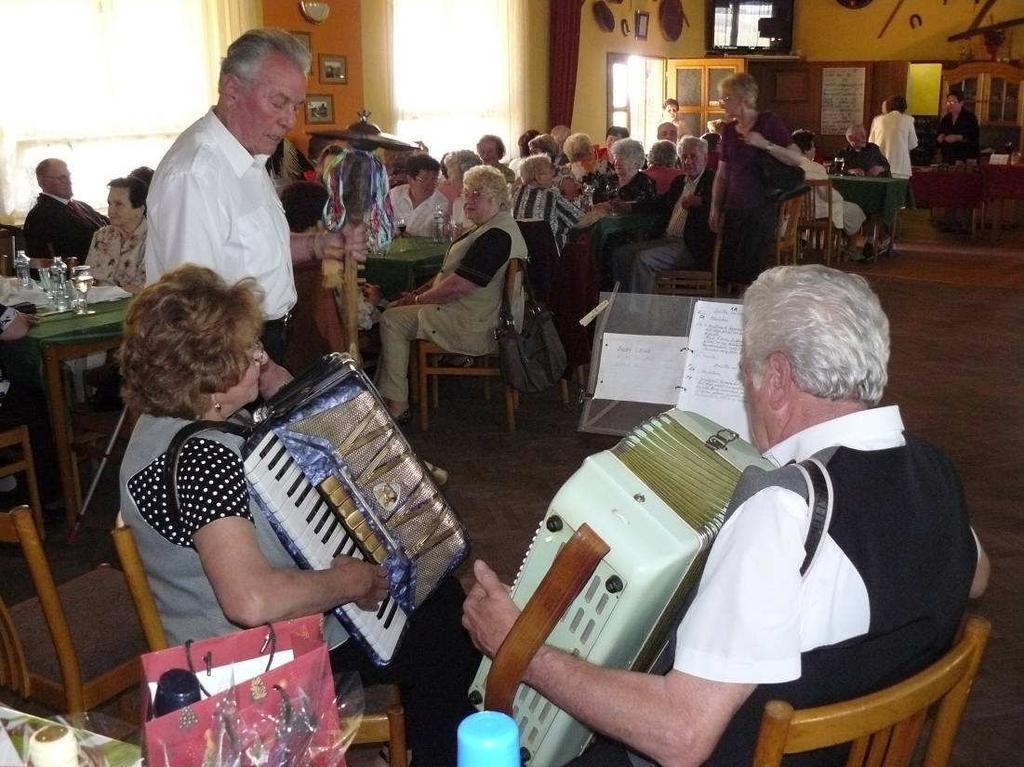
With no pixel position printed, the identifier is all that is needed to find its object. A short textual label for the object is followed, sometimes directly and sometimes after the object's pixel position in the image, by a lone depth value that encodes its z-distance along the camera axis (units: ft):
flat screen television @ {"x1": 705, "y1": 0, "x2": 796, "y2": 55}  46.96
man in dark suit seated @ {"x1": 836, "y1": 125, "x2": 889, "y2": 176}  33.50
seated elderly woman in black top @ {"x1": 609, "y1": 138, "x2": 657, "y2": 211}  23.38
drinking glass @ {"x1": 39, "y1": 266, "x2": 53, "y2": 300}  13.13
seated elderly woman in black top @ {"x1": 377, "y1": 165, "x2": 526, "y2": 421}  14.88
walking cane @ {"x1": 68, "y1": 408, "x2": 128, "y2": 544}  11.50
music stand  8.06
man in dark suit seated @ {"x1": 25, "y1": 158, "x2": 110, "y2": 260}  18.16
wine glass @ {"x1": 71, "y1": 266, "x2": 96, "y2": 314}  12.74
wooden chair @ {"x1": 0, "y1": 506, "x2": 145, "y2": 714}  5.65
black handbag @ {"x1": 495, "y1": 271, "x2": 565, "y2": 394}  14.88
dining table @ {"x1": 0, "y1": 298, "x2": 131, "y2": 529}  11.54
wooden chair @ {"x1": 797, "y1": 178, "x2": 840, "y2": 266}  28.37
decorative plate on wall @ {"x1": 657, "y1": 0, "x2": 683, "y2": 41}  44.29
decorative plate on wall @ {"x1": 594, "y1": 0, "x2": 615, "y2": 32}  39.25
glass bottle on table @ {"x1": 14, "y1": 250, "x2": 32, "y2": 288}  13.74
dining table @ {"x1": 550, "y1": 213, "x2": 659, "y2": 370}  15.97
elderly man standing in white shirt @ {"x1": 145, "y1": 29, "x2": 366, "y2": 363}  8.65
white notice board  46.83
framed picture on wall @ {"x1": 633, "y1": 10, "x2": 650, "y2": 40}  42.34
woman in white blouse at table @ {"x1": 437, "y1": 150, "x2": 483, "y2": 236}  22.12
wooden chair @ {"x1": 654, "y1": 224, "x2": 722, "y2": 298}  20.39
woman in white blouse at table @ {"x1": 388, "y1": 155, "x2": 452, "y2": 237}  20.04
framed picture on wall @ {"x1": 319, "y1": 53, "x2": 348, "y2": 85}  27.20
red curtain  36.63
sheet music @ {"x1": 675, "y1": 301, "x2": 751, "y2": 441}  7.58
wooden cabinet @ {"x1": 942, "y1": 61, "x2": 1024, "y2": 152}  43.62
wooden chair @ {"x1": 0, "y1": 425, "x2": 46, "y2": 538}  11.49
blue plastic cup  2.76
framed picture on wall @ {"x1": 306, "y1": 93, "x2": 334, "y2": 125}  26.89
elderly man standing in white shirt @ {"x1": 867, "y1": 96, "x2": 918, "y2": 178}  37.32
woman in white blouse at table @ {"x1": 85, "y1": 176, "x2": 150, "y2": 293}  15.23
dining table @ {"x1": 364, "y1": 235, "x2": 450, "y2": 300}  17.08
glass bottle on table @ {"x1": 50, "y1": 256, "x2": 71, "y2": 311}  12.78
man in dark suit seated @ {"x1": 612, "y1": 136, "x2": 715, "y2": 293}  21.07
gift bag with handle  3.19
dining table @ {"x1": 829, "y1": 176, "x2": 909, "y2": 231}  31.58
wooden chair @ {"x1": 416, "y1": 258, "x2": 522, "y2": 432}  15.58
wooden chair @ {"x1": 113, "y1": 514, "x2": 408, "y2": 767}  4.87
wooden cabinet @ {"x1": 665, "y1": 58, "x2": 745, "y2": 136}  43.32
